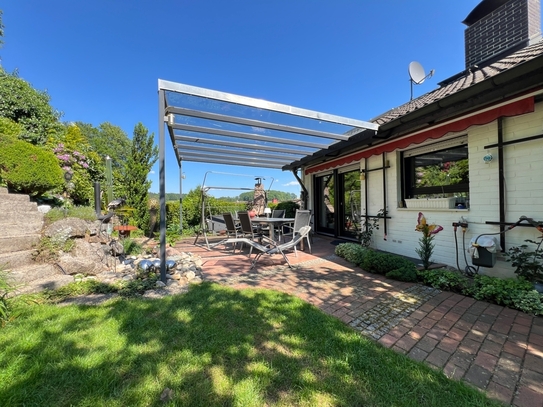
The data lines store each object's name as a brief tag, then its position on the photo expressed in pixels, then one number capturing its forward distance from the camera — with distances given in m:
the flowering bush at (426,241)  3.77
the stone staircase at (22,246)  3.04
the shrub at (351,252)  4.40
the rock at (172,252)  5.19
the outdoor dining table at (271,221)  5.90
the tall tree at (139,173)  8.60
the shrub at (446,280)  3.16
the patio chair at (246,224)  5.66
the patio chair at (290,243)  4.38
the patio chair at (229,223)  6.15
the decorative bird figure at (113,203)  6.16
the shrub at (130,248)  5.32
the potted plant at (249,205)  11.34
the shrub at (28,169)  4.05
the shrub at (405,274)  3.52
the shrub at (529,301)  2.50
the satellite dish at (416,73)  6.19
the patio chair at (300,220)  5.29
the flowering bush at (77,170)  7.37
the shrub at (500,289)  2.74
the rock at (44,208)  4.35
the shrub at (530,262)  2.83
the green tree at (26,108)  8.60
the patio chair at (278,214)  8.83
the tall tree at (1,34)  9.23
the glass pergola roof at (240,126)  3.51
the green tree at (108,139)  27.17
